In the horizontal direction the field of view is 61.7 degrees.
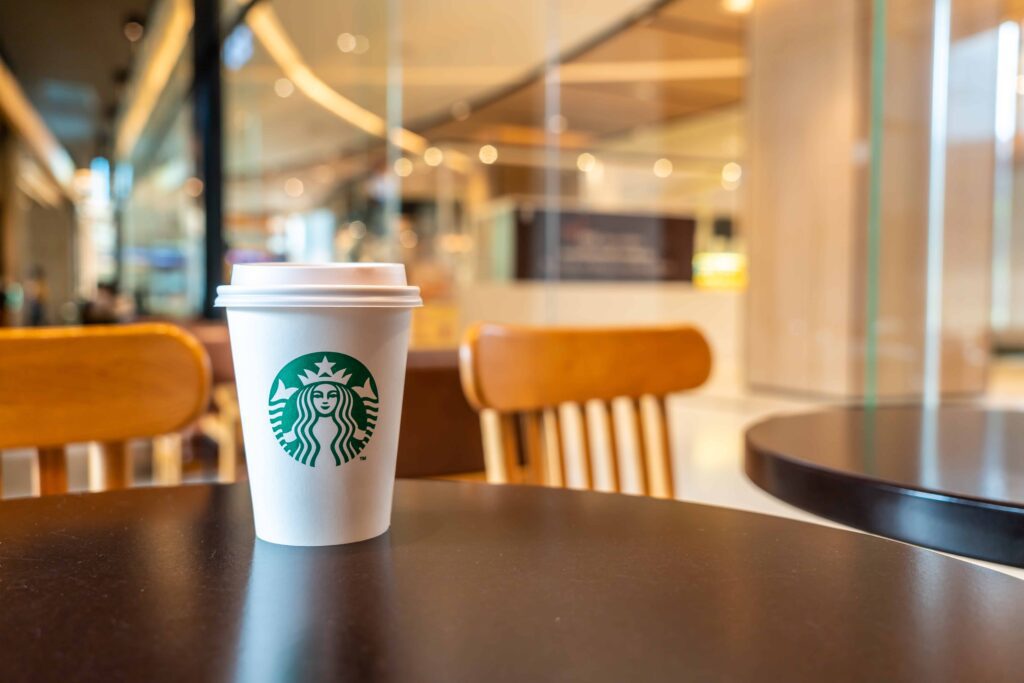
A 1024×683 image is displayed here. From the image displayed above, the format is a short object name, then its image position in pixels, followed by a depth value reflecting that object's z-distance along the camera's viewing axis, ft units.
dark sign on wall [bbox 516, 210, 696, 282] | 21.08
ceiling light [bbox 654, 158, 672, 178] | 28.49
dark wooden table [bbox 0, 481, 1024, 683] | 1.14
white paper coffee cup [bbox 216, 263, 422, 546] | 1.66
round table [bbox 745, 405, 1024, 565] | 2.07
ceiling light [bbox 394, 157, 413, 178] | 17.95
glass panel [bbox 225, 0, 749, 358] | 18.10
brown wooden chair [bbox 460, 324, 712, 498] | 3.40
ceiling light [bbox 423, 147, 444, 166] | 23.11
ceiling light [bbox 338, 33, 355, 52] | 17.76
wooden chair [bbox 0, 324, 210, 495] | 2.85
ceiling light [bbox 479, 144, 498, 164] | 26.40
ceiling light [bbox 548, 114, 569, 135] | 19.02
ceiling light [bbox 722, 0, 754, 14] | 18.86
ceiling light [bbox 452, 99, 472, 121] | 24.90
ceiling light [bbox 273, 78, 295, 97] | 20.42
